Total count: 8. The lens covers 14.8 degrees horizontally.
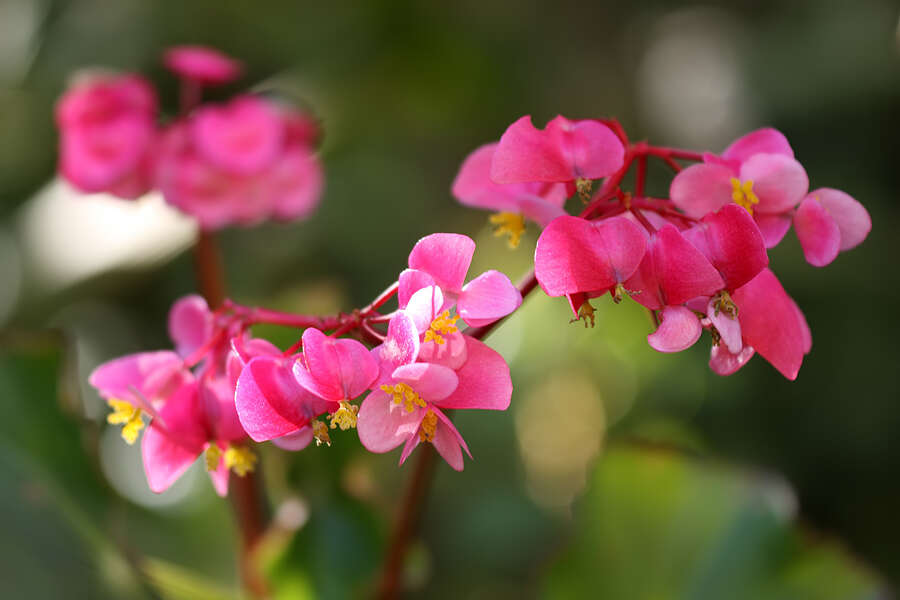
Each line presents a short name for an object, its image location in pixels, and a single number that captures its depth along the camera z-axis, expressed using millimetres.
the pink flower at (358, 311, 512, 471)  698
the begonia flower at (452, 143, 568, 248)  749
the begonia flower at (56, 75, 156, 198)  874
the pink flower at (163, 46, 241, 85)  869
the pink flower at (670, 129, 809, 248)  719
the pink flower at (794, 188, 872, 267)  721
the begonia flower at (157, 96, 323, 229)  876
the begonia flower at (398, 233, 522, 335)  707
